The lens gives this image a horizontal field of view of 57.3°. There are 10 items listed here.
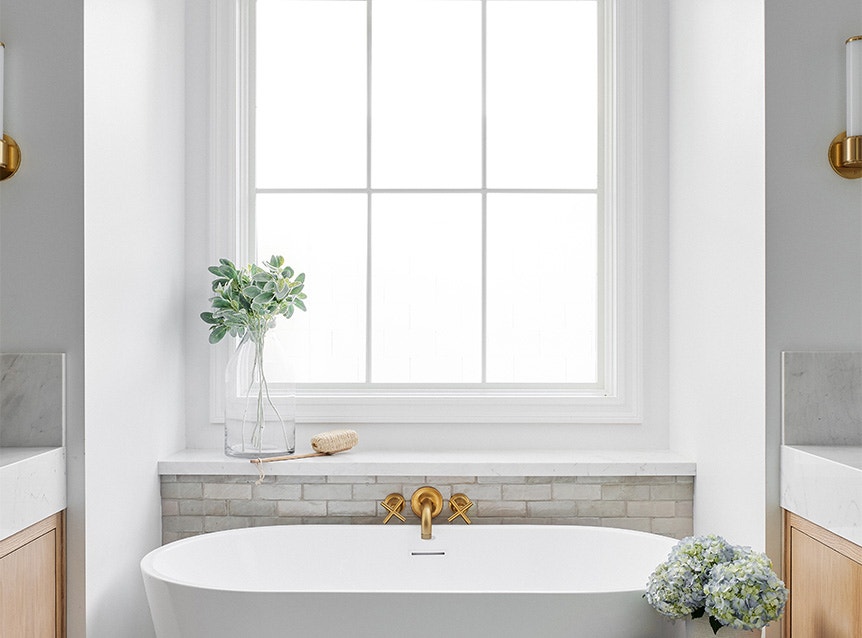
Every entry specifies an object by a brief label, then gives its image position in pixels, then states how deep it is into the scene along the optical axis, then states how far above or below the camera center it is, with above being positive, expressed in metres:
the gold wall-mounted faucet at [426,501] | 2.29 -0.52
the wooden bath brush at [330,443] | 2.40 -0.37
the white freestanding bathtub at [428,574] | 1.75 -0.67
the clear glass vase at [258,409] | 2.46 -0.27
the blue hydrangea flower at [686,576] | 1.65 -0.54
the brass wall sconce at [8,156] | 1.79 +0.38
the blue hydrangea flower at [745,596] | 1.59 -0.55
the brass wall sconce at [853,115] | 1.78 +0.47
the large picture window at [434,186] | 2.71 +0.47
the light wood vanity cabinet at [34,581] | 1.61 -0.56
